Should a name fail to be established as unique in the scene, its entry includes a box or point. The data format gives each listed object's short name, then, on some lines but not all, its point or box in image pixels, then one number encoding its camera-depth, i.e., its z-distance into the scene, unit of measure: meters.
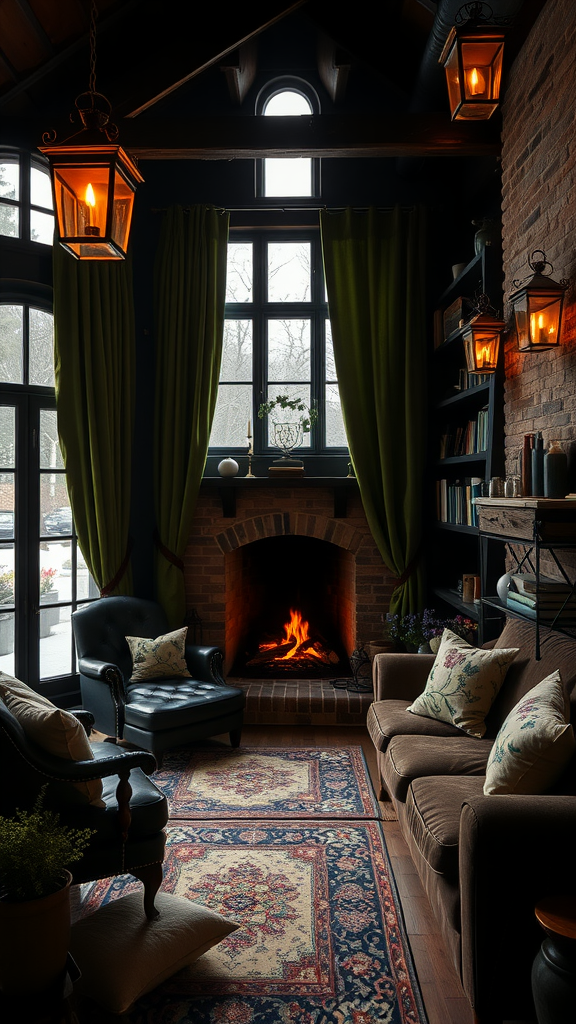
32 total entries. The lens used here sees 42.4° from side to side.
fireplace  5.52
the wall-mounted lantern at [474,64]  2.72
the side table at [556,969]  1.81
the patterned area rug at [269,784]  3.76
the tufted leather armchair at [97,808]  2.52
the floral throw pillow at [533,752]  2.43
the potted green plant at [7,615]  4.73
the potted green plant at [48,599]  4.97
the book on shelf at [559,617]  3.04
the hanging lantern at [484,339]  3.92
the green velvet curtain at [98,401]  5.00
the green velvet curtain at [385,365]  5.36
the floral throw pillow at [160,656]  4.72
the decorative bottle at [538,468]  3.30
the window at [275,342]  5.69
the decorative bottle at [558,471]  3.16
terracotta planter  2.01
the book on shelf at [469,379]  4.53
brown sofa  2.05
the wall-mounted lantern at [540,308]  3.19
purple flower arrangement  4.62
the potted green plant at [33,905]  2.01
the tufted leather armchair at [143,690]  4.25
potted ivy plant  5.46
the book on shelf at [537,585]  3.04
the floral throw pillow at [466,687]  3.34
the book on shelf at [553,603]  3.04
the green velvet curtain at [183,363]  5.39
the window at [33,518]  4.78
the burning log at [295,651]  5.84
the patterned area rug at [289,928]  2.29
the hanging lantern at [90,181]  2.39
